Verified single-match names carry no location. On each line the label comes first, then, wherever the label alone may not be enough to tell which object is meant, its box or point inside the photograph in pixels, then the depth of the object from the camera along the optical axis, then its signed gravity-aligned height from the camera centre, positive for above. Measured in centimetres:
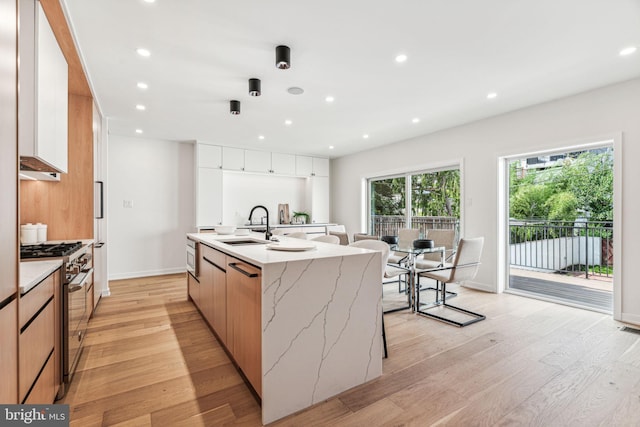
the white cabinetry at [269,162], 626 +110
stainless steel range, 191 -56
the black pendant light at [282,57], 243 +126
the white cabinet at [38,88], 176 +78
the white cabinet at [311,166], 694 +112
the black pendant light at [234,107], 364 +128
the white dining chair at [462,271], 322 -62
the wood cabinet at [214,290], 240 -68
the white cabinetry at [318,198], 707 +38
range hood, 206 +34
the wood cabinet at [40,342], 130 -64
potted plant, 701 -10
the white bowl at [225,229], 371 -20
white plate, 211 -24
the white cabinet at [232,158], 595 +109
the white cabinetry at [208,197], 566 +31
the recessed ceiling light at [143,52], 251 +135
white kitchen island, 165 -66
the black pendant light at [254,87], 300 +125
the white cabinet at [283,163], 659 +111
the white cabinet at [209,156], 569 +109
